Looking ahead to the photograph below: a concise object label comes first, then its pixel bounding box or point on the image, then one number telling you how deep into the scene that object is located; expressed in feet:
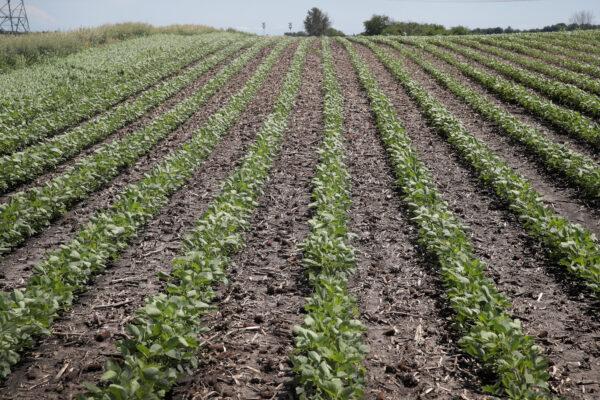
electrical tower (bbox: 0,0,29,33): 134.08
